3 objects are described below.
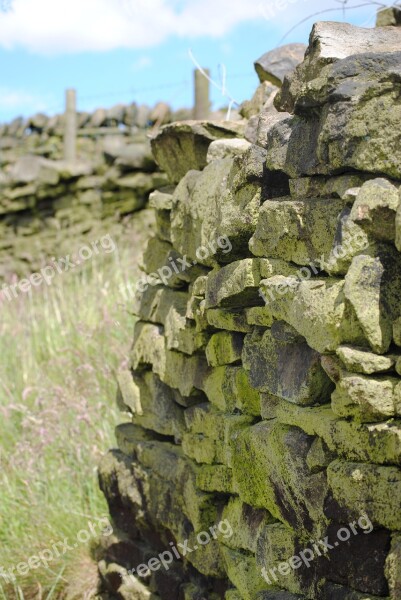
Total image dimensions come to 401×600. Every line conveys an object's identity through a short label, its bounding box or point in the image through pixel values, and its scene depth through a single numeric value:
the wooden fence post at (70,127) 12.12
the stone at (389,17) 3.49
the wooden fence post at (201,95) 9.26
